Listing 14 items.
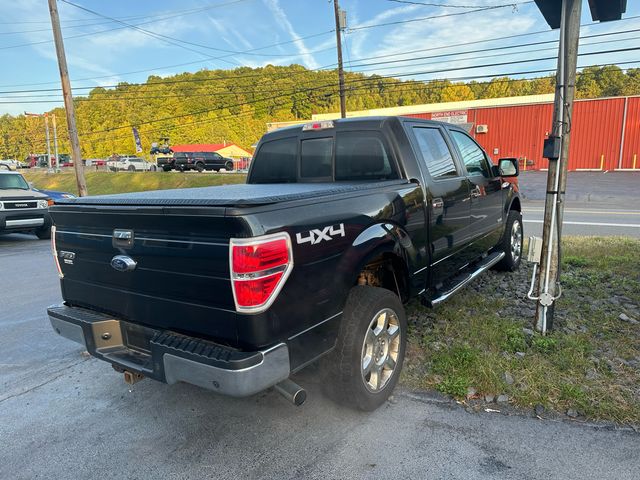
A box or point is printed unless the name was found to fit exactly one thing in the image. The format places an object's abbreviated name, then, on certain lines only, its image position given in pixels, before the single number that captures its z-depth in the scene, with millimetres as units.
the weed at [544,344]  3566
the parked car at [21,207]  10102
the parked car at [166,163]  39812
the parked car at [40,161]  77700
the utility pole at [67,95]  14352
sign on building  33166
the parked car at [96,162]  65312
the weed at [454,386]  3107
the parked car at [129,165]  52375
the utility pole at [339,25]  23578
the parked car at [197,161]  39875
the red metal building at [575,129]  28797
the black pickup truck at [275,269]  2154
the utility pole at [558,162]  3584
